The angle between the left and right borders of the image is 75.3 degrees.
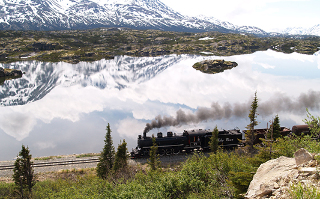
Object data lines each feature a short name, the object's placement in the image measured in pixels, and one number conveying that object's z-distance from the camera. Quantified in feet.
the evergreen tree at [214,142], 113.80
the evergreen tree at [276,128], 118.36
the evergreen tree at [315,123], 57.05
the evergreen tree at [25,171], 81.71
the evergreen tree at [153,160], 97.14
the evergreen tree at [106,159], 99.50
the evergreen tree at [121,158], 97.55
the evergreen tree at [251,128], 109.27
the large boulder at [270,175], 34.75
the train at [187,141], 120.67
